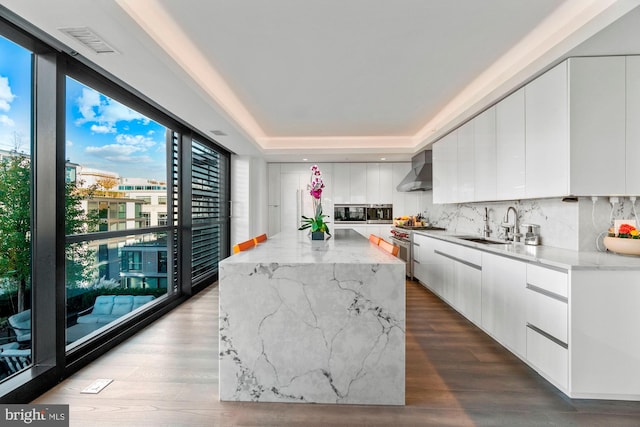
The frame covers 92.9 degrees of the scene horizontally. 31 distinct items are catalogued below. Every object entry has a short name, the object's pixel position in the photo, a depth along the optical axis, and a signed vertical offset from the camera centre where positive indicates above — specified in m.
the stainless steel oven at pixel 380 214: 6.39 -0.03
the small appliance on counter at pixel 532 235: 2.86 -0.21
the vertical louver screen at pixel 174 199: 3.99 +0.18
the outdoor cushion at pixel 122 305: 3.08 -0.97
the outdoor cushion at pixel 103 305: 2.85 -0.89
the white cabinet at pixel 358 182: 6.41 +0.64
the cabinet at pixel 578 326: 1.86 -0.74
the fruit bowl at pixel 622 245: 2.06 -0.23
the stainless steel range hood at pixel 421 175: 5.24 +0.67
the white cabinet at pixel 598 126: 2.19 +0.63
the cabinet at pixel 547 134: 2.24 +0.62
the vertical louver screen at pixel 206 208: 4.50 +0.06
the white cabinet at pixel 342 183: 6.42 +0.62
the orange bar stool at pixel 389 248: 2.17 -0.26
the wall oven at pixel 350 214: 6.44 -0.03
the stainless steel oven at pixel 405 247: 5.16 -0.59
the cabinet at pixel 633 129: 2.18 +0.60
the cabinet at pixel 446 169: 4.17 +0.64
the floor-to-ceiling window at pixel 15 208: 1.91 +0.03
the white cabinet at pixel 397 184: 6.36 +0.55
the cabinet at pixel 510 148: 2.74 +0.62
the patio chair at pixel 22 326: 2.00 -0.76
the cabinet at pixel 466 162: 3.68 +0.63
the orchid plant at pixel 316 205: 2.82 +0.07
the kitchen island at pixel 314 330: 1.82 -0.71
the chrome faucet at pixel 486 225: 3.82 -0.16
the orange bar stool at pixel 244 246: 2.36 -0.27
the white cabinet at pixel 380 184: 6.38 +0.60
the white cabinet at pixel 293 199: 6.50 +0.29
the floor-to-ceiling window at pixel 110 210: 2.52 +0.02
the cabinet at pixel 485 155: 3.21 +0.63
